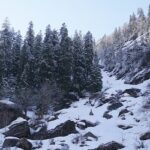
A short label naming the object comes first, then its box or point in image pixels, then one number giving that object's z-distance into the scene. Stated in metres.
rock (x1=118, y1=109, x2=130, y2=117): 25.56
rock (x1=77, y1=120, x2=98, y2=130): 23.75
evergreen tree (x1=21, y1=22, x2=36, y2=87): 35.21
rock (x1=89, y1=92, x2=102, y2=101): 33.54
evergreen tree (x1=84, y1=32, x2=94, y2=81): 41.11
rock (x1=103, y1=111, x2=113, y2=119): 25.93
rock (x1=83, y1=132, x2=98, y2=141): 21.10
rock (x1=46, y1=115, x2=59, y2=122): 26.45
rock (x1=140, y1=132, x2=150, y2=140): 19.46
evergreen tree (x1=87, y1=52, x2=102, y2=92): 37.72
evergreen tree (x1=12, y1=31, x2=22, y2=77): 39.56
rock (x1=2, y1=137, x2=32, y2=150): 19.44
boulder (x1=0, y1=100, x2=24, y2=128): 26.44
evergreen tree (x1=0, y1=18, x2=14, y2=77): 38.58
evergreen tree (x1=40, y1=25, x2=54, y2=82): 35.73
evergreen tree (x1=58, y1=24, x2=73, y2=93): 35.82
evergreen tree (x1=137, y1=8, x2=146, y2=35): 81.74
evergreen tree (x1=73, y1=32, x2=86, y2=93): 37.13
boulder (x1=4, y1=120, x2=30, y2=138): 22.63
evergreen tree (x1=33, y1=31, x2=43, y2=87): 35.45
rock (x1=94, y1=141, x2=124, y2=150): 18.47
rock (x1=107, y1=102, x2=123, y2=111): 27.97
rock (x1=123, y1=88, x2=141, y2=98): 30.69
